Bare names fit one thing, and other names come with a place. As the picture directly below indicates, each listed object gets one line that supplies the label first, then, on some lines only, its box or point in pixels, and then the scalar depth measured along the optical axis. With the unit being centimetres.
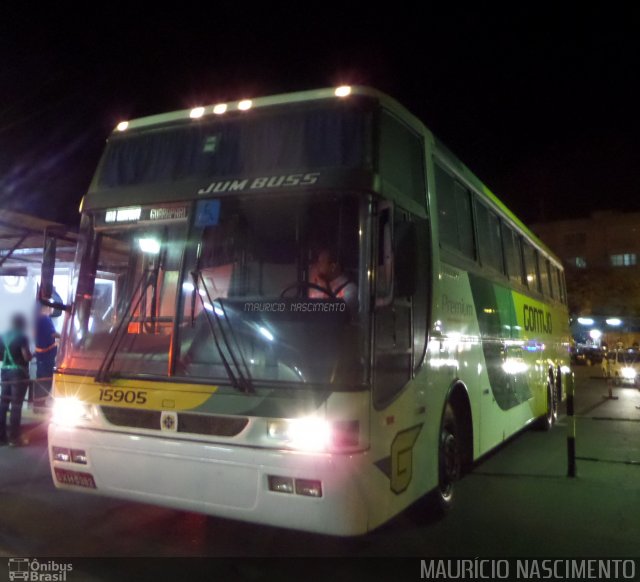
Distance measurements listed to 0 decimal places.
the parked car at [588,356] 4047
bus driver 444
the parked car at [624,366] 2336
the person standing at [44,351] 916
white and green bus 433
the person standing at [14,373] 874
